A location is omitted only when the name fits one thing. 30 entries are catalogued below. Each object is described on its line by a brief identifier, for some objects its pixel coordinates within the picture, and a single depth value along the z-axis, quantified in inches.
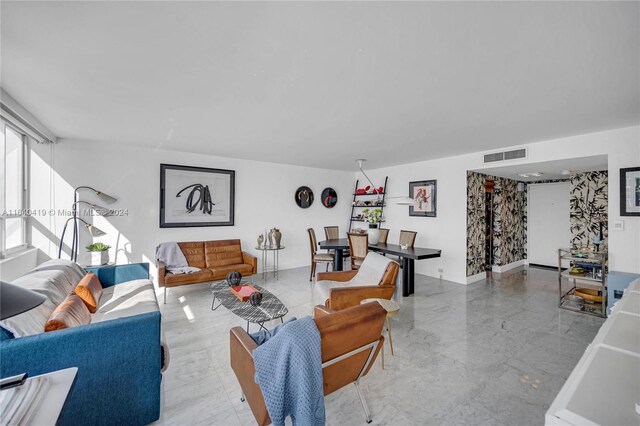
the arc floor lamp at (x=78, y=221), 158.7
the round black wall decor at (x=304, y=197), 257.7
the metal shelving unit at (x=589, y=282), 142.7
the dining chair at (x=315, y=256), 208.7
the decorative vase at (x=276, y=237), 219.8
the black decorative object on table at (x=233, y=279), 137.8
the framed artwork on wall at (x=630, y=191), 129.8
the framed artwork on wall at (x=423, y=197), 224.5
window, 124.5
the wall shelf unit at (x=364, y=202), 267.0
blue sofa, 57.4
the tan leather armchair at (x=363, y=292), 113.4
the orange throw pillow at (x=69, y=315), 67.1
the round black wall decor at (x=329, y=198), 276.7
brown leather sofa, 163.6
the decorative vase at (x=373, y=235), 205.0
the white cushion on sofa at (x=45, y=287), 62.7
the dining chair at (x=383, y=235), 222.2
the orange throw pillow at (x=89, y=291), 101.0
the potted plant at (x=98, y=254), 155.6
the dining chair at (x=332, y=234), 241.7
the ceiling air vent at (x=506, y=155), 168.6
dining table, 172.4
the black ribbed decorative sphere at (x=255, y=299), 111.5
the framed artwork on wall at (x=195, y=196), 192.2
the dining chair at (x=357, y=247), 181.6
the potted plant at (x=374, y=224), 205.5
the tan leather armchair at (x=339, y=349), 59.7
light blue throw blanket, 54.0
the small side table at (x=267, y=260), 216.7
